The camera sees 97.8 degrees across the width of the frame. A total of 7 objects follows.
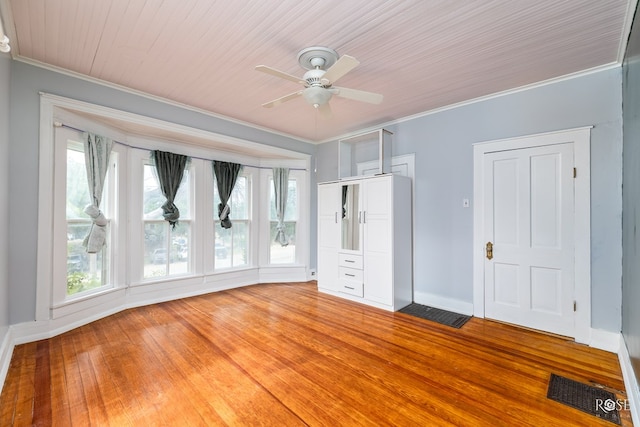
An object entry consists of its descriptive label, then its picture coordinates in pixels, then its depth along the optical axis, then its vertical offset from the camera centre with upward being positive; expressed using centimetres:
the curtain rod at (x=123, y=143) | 287 +92
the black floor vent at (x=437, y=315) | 329 -124
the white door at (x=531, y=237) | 289 -22
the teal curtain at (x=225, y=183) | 448 +53
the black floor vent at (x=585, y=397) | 179 -125
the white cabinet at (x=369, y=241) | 374 -36
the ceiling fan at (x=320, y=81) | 223 +108
